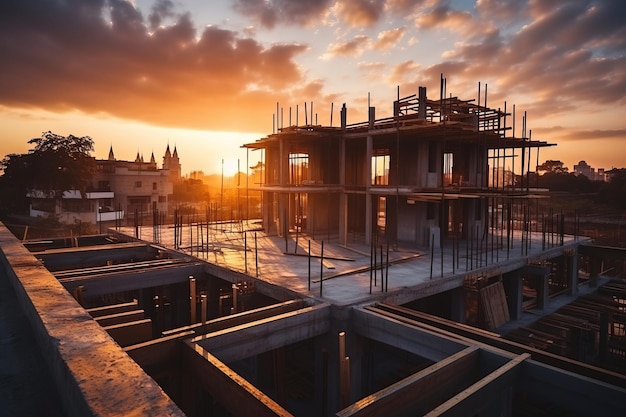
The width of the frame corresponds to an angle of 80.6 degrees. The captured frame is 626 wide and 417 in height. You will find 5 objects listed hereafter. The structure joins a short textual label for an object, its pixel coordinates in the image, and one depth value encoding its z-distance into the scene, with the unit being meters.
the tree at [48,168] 39.22
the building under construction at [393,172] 21.83
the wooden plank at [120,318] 8.64
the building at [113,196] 45.75
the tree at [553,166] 78.50
